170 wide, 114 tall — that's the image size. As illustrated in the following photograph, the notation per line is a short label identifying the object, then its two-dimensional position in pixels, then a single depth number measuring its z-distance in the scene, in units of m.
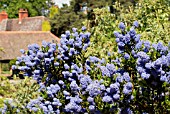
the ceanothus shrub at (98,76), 2.58
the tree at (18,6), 45.71
